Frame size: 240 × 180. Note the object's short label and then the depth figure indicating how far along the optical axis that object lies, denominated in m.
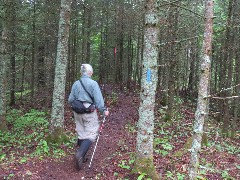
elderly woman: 6.65
